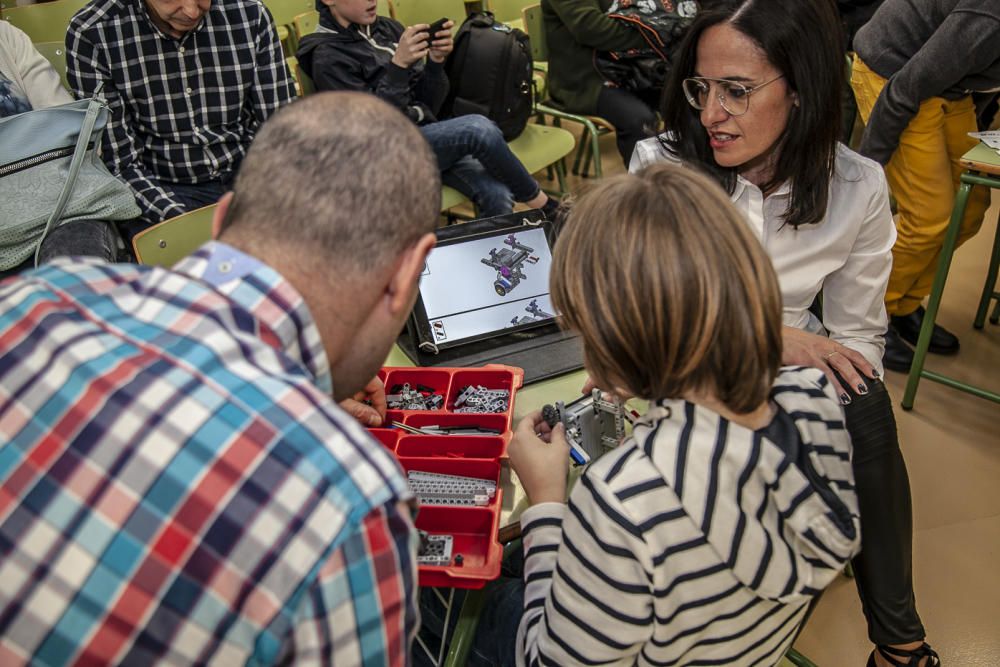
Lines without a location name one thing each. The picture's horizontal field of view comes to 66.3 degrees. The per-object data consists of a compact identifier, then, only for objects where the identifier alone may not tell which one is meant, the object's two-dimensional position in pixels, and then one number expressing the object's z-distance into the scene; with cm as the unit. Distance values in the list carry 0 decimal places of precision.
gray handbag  224
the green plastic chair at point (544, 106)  361
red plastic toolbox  113
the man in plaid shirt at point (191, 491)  66
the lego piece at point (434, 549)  113
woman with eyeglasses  148
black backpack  309
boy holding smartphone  290
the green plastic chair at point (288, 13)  417
